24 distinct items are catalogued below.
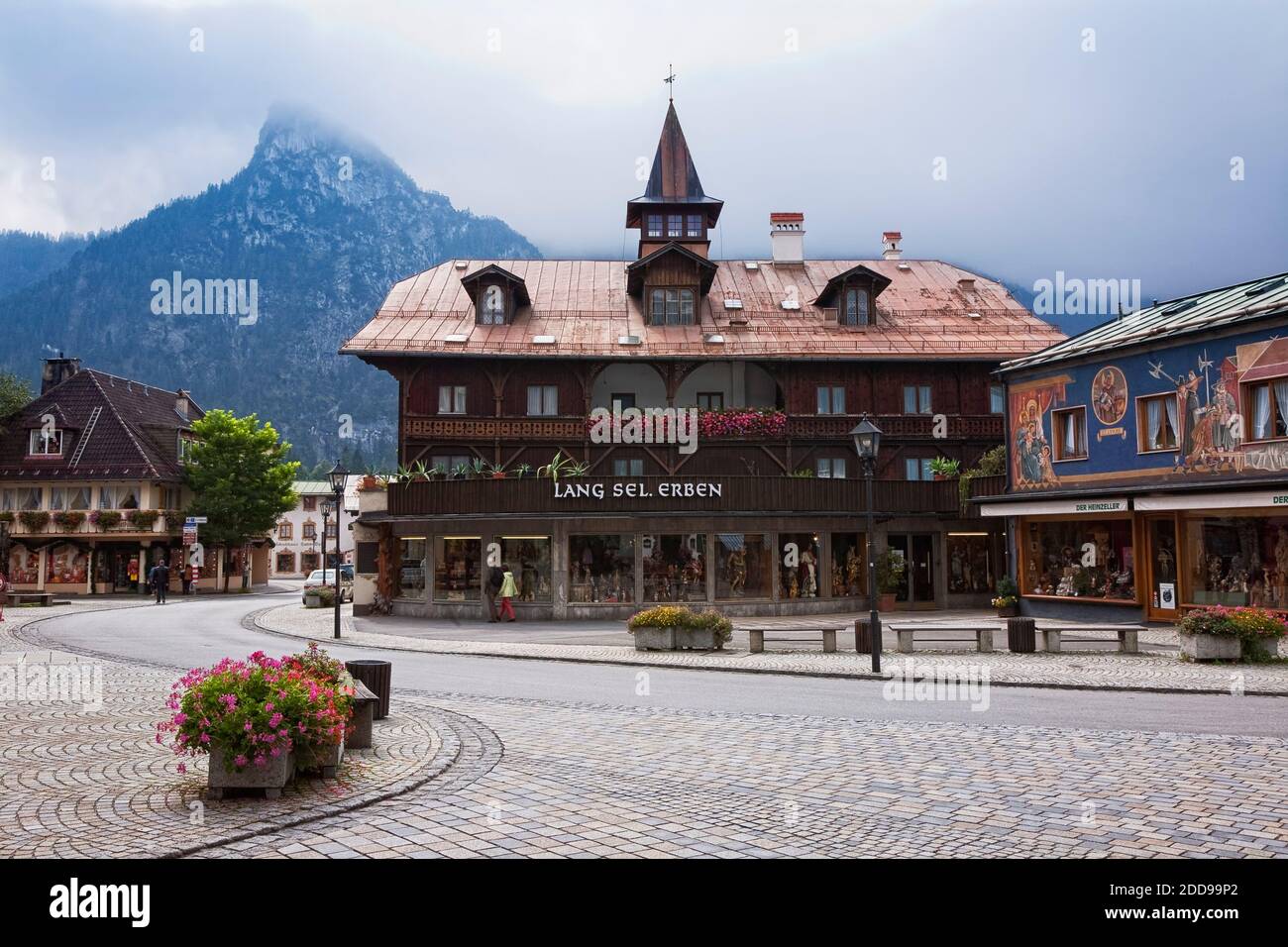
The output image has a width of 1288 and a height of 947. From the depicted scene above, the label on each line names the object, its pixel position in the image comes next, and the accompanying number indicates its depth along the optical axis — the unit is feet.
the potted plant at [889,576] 107.52
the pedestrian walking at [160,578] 143.23
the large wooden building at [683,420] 100.58
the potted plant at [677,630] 67.87
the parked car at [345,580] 142.15
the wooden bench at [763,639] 66.28
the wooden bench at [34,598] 134.10
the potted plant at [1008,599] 95.25
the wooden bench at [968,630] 64.23
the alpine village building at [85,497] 176.65
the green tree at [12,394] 225.15
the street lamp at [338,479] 84.64
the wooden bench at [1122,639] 62.34
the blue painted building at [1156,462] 74.43
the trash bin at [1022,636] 63.57
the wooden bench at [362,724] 31.24
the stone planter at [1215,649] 57.36
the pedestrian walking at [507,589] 95.55
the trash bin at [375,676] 38.04
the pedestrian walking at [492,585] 98.17
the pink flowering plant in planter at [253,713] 24.17
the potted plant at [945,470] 114.42
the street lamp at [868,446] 59.16
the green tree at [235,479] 183.73
